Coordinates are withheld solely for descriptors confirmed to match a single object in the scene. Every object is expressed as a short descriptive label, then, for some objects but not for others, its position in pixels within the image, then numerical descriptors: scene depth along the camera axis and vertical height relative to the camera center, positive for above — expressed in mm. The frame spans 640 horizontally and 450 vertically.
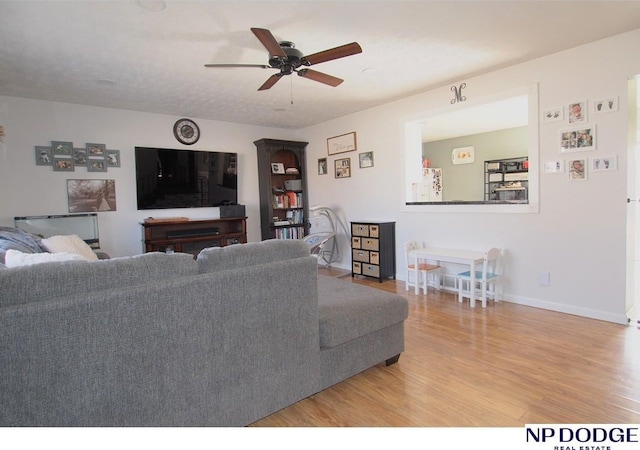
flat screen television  4887 +505
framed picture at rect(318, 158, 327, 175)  5939 +701
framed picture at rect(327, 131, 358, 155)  5371 +998
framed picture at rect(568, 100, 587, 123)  3137 +781
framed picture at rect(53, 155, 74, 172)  4328 +655
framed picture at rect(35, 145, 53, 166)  4215 +739
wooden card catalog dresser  4707 -606
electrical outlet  3439 -782
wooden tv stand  4750 -313
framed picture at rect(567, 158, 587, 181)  3160 +265
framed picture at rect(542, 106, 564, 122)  3285 +807
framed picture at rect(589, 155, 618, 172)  2990 +290
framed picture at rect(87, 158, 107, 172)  4543 +654
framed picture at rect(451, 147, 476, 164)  8023 +1097
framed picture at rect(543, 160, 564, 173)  3303 +309
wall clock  5195 +1214
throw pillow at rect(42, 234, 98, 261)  3080 -267
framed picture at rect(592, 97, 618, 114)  2971 +791
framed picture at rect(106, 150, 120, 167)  4664 +757
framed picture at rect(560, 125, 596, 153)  3102 +533
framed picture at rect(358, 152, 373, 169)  5148 +689
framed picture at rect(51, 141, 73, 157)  4301 +843
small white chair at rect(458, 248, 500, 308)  3525 -806
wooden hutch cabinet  5789 +339
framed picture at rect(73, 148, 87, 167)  4445 +758
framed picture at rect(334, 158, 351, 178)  5508 +624
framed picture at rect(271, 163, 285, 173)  5905 +694
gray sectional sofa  1204 -528
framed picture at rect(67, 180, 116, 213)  4449 +263
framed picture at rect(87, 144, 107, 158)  4531 +847
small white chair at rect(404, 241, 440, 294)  4062 -818
